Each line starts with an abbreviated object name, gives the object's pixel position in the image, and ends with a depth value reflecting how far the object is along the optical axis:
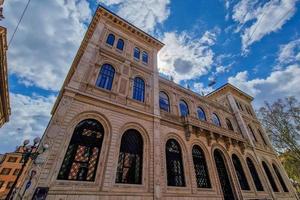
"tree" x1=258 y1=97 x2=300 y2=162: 18.47
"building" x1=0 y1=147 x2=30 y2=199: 35.78
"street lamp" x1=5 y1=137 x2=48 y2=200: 6.22
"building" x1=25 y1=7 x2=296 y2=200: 7.23
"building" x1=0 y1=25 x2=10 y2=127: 13.15
